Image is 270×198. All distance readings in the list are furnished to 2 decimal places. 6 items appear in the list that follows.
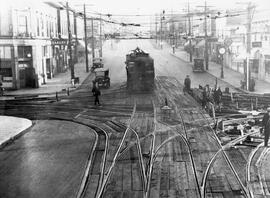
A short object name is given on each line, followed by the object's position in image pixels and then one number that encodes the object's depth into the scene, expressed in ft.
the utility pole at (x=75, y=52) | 231.18
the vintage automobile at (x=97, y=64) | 183.34
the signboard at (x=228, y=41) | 168.96
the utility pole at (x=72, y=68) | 130.86
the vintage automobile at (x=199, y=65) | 168.19
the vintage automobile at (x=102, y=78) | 124.06
